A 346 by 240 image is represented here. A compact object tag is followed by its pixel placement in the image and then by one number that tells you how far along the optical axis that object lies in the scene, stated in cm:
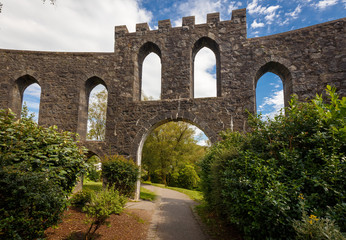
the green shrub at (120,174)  806
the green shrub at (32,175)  257
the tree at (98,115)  1888
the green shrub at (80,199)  590
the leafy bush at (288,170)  254
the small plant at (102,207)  409
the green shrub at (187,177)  1805
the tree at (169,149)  1658
